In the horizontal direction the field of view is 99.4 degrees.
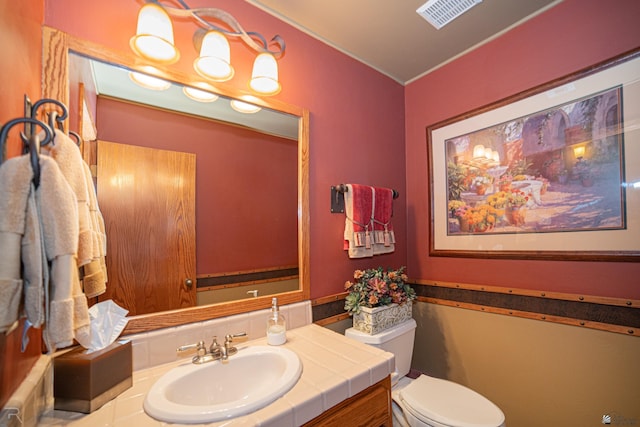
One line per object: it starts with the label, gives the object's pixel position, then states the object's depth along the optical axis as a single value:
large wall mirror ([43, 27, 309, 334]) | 0.91
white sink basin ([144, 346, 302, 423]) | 0.70
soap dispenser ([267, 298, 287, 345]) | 1.12
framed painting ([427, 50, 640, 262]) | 1.17
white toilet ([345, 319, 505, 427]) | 1.13
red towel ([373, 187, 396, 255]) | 1.64
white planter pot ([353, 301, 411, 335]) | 1.40
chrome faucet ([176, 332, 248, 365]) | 0.97
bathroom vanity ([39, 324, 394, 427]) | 0.69
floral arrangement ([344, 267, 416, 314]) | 1.46
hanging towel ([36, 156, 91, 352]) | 0.50
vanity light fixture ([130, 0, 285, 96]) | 0.93
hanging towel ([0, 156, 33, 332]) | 0.44
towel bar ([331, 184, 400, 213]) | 1.53
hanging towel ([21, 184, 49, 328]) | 0.47
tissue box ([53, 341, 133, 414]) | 0.69
